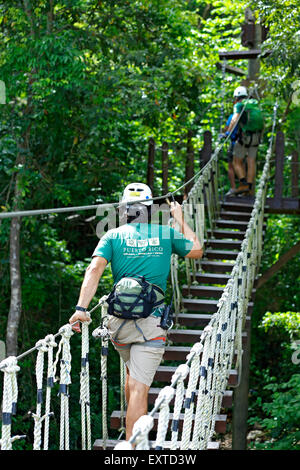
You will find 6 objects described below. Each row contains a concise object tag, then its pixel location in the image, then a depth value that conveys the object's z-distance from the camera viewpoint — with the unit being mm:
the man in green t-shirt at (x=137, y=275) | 6895
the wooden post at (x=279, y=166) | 15006
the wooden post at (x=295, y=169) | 16013
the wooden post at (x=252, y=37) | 18132
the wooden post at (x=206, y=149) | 14675
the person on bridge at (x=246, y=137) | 14632
